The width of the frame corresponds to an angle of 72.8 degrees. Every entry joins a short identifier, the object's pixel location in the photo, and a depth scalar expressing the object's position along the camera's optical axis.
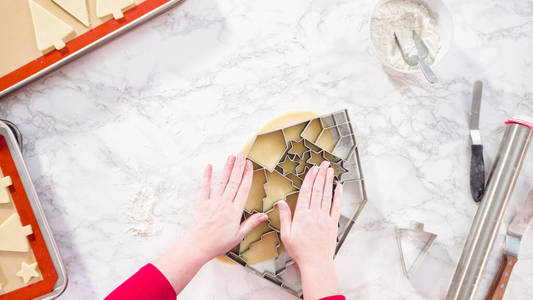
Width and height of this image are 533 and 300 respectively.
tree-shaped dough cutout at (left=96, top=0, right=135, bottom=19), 0.64
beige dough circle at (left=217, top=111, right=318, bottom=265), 0.67
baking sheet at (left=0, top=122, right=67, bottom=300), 0.61
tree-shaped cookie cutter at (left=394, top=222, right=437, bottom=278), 0.71
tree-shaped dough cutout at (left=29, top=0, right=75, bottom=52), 0.63
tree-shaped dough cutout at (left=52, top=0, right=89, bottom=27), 0.64
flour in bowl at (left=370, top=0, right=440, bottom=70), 0.68
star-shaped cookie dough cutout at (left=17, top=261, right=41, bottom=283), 0.61
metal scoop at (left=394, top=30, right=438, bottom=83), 0.67
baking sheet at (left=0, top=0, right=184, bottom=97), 0.63
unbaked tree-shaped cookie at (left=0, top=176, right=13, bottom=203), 0.60
